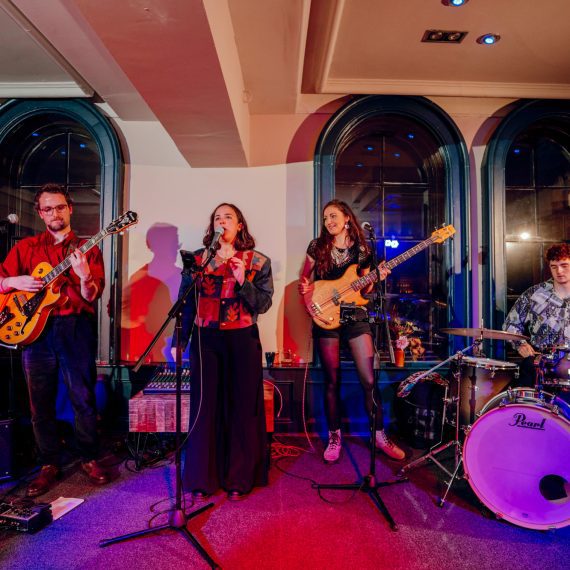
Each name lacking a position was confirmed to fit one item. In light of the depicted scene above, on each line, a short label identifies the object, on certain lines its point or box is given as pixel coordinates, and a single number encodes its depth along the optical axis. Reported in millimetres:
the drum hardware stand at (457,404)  2775
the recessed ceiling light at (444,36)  3352
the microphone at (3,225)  3287
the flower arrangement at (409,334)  4156
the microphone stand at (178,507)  2074
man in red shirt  2951
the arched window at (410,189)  4160
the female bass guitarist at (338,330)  3346
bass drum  2279
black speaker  2941
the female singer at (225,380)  2643
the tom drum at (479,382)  2676
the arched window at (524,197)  4102
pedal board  2311
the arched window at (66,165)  4074
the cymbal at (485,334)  2640
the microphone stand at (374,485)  2473
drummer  3146
